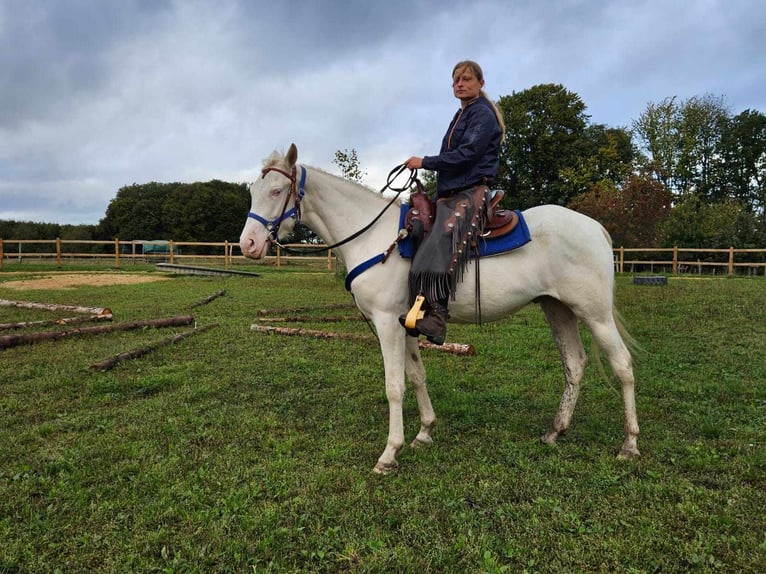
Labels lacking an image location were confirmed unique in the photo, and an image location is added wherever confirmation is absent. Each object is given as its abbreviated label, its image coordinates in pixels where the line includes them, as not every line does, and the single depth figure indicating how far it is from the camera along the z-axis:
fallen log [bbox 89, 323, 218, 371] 6.49
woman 3.84
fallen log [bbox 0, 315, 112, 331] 8.84
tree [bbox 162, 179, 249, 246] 58.25
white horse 4.03
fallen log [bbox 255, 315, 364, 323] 10.24
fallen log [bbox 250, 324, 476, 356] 7.58
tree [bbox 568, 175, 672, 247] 30.86
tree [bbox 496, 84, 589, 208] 40.66
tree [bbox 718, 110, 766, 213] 45.38
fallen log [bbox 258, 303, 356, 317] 11.23
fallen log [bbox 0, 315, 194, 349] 7.74
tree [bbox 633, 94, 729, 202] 40.19
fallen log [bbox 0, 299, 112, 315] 10.46
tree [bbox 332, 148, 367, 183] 21.48
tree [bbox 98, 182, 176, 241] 61.16
